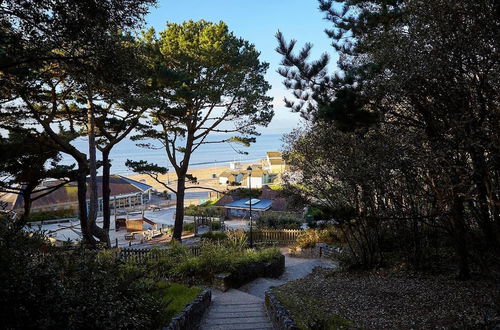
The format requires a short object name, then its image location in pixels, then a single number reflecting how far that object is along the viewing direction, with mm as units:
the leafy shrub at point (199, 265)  9992
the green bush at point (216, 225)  22344
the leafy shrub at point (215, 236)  17441
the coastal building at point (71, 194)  24125
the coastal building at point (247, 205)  23897
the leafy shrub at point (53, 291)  3139
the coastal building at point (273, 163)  47712
